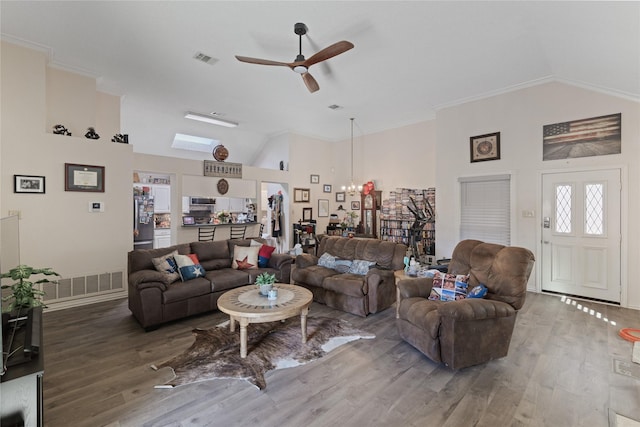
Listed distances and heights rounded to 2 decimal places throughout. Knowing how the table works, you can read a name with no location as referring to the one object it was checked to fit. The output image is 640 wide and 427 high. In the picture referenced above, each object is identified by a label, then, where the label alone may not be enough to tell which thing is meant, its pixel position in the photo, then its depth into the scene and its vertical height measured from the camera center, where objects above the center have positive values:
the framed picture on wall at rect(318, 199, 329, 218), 8.61 +0.15
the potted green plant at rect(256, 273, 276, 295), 3.21 -0.82
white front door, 4.21 -0.35
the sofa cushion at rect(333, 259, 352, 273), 4.51 -0.88
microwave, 7.86 +0.31
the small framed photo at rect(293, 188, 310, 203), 8.04 +0.50
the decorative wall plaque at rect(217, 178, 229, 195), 6.84 +0.64
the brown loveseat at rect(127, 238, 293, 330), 3.43 -0.97
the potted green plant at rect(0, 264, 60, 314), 1.93 -0.57
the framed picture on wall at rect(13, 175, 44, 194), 3.86 +0.41
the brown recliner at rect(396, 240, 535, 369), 2.52 -0.98
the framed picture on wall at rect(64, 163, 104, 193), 4.27 +0.55
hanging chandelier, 7.53 +0.65
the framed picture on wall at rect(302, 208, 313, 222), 8.23 -0.06
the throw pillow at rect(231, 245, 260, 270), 4.63 -0.77
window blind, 5.25 +0.07
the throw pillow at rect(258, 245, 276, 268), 4.81 -0.76
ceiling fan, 3.00 +1.77
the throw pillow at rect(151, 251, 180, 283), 3.86 -0.76
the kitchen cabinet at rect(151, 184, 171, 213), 7.80 +0.42
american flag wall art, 4.18 +1.17
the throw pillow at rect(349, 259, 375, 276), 4.30 -0.86
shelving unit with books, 6.61 -0.22
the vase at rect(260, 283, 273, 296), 3.21 -0.89
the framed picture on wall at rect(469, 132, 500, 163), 5.25 +1.25
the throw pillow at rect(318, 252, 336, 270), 4.70 -0.83
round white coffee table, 2.73 -0.98
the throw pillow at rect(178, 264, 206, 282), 3.97 -0.87
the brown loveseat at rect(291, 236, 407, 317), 3.87 -0.97
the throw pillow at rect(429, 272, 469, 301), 3.04 -0.84
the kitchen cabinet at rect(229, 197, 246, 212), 8.43 +0.22
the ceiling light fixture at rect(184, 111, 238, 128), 6.72 +2.34
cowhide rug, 2.53 -1.45
